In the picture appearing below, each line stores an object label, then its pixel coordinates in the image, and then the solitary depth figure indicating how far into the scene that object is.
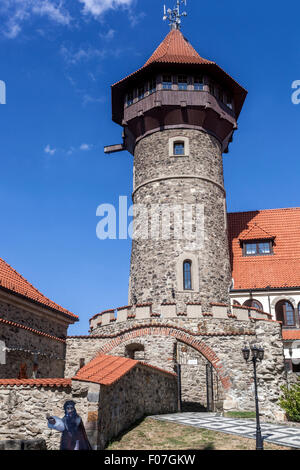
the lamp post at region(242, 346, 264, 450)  9.20
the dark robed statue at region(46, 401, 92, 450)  7.42
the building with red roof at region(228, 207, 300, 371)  21.16
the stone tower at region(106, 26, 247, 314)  19.97
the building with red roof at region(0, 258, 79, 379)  12.36
